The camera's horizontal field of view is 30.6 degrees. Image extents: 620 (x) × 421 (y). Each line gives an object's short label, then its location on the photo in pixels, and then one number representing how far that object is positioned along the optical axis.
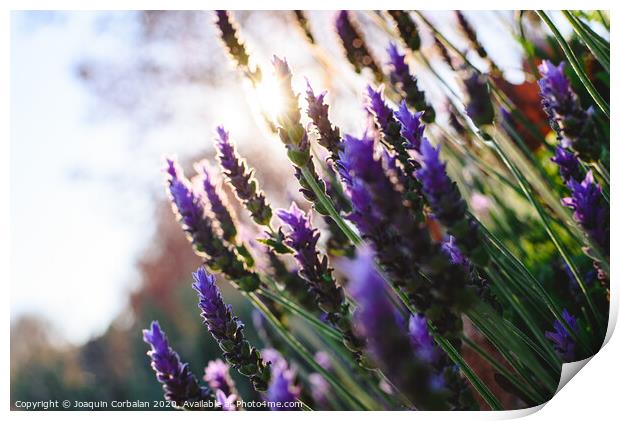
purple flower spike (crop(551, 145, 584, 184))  0.40
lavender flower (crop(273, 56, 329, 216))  0.37
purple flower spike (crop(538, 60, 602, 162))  0.36
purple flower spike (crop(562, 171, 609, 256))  0.37
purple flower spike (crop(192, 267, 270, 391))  0.37
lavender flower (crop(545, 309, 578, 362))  0.40
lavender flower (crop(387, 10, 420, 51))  0.45
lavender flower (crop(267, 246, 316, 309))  0.42
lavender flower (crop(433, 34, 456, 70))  0.47
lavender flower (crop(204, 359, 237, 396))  0.39
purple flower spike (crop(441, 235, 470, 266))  0.37
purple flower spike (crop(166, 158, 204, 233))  0.37
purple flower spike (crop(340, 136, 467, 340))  0.31
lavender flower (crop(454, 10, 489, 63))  0.46
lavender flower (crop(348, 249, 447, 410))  0.29
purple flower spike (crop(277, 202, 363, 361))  0.36
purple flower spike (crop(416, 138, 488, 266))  0.33
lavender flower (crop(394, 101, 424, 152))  0.36
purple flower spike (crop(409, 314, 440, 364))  0.34
